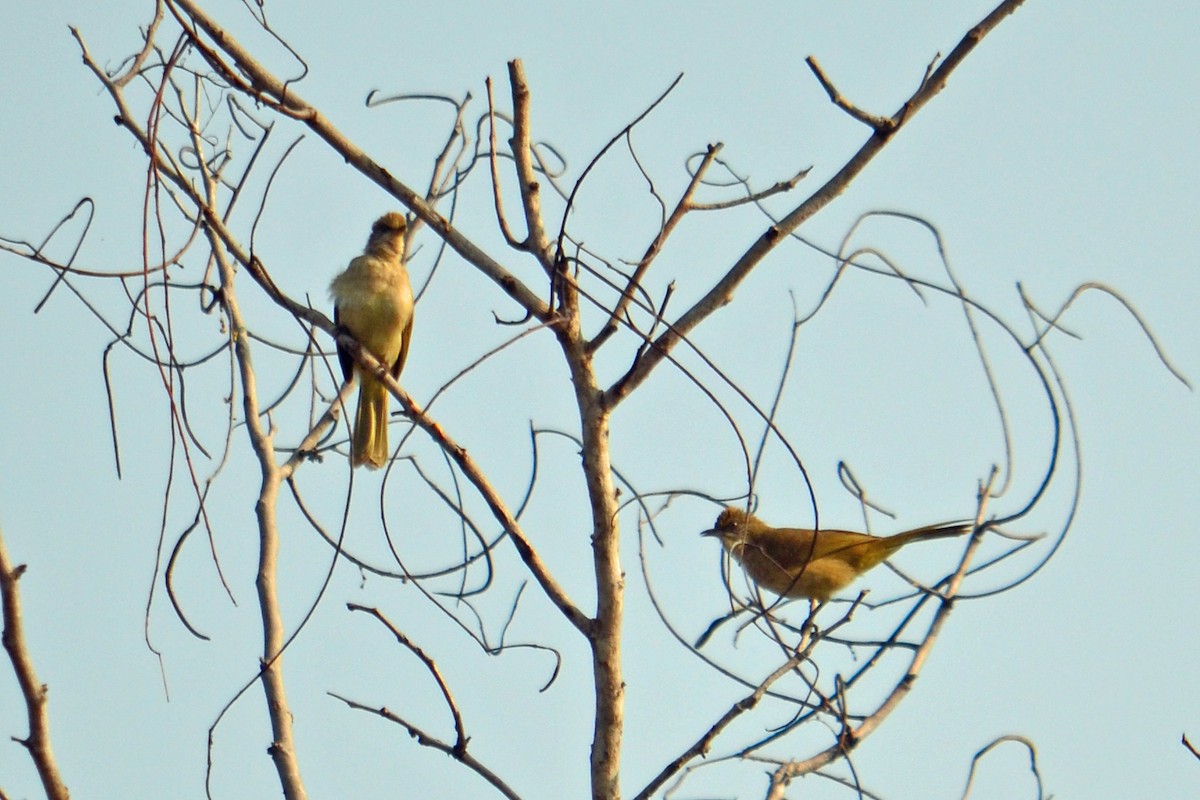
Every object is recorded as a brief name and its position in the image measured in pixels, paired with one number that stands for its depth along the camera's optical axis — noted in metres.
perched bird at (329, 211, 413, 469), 13.83
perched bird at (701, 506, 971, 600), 11.78
